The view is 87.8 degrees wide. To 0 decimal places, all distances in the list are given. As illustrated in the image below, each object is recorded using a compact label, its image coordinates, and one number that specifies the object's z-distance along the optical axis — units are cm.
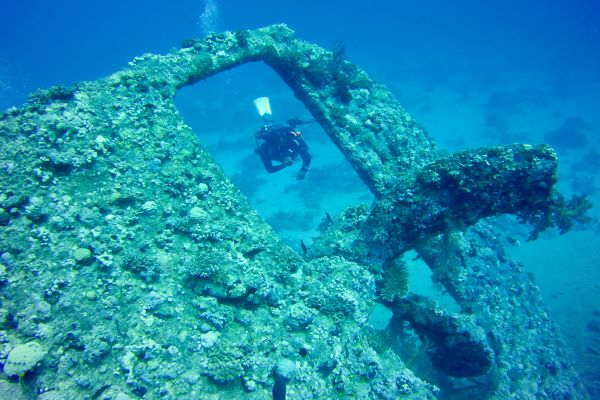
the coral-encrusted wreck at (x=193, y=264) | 323
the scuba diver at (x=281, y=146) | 947
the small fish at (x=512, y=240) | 842
